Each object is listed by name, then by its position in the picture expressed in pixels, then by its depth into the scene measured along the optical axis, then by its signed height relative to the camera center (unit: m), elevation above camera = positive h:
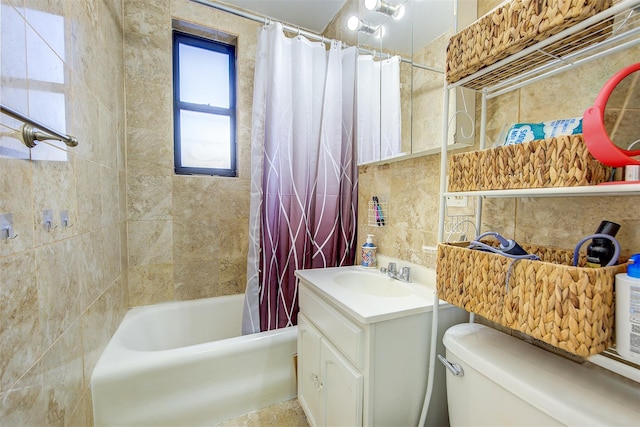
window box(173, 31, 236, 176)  1.93 +0.73
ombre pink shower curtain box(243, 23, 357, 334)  1.57 +0.24
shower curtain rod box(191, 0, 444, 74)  1.45 +1.07
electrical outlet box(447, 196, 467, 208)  1.02 +0.02
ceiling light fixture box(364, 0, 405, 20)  1.30 +0.97
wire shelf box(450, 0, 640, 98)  0.57 +0.40
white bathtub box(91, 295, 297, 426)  1.15 -0.83
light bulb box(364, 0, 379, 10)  1.30 +0.99
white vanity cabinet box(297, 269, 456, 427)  0.84 -0.54
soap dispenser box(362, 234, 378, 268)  1.45 -0.27
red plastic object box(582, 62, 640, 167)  0.47 +0.13
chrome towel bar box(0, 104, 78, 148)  0.64 +0.17
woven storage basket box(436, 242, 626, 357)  0.49 -0.19
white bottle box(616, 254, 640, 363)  0.46 -0.18
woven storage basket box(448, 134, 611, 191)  0.54 +0.09
